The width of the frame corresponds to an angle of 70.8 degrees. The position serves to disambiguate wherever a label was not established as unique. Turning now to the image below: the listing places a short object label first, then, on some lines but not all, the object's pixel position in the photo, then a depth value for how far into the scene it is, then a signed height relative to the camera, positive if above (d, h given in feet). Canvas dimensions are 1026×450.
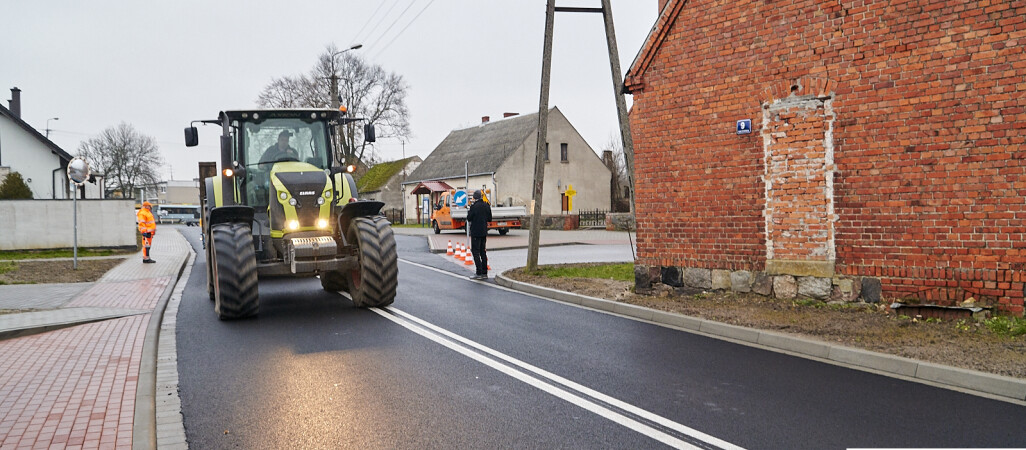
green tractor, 30.63 -0.19
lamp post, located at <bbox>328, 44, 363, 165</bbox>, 131.81 +26.41
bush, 103.27 +4.33
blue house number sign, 32.19 +3.46
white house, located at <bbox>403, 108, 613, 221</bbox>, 153.07 +9.15
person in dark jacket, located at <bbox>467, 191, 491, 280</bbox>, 48.80 -1.43
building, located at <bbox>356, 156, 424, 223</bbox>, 209.26 +8.62
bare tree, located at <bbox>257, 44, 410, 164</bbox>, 165.37 +27.89
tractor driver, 35.32 +2.99
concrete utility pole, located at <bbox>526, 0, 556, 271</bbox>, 46.24 +4.62
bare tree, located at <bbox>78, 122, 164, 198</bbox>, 237.45 +18.50
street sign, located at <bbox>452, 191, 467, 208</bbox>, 108.68 +1.58
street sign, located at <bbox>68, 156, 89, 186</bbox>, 54.85 +3.48
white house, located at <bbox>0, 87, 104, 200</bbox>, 118.86 +10.30
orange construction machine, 104.66 -0.83
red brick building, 25.72 +2.29
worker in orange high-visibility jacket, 60.59 -0.66
